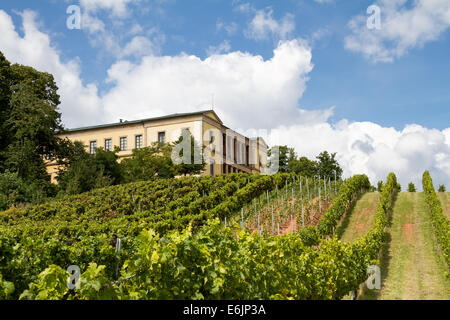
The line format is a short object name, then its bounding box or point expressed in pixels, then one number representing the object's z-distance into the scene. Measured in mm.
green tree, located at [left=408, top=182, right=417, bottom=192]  45656
